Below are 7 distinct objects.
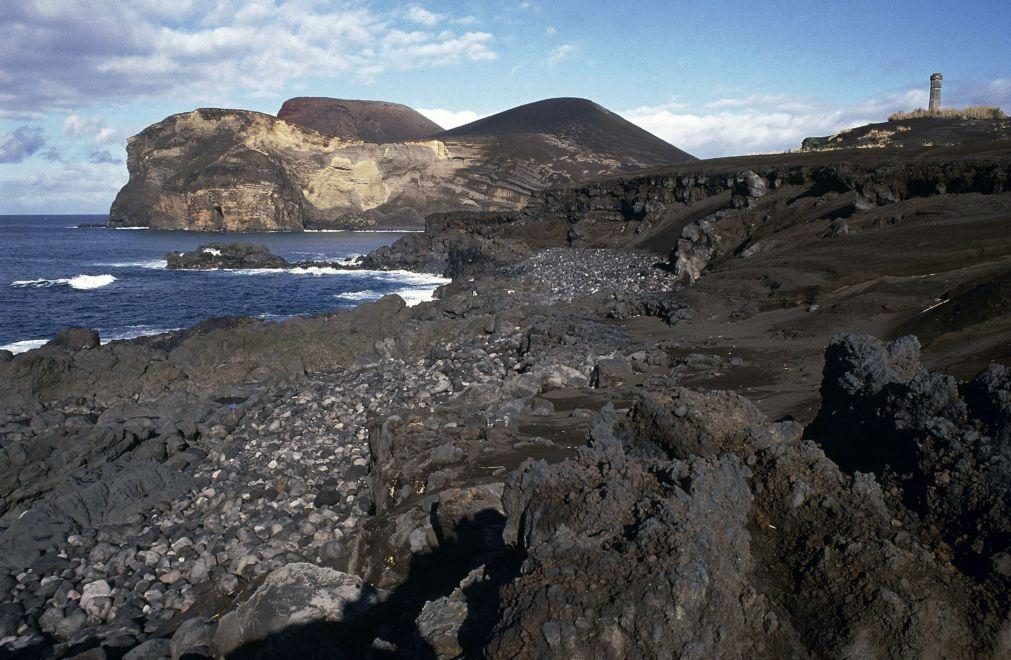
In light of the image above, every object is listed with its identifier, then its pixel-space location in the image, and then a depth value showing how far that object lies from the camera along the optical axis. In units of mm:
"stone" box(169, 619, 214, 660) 4693
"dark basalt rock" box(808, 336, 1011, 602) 3055
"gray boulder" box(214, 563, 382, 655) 4129
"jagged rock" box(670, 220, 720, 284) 22297
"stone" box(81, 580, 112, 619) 6191
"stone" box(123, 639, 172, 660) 5051
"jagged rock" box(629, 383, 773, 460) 4070
